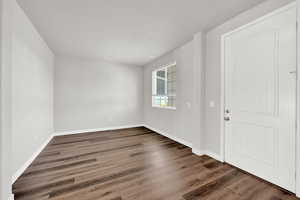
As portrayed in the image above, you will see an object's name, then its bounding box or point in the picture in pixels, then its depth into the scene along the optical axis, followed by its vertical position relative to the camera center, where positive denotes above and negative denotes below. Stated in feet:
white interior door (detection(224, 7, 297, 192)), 5.36 +0.07
